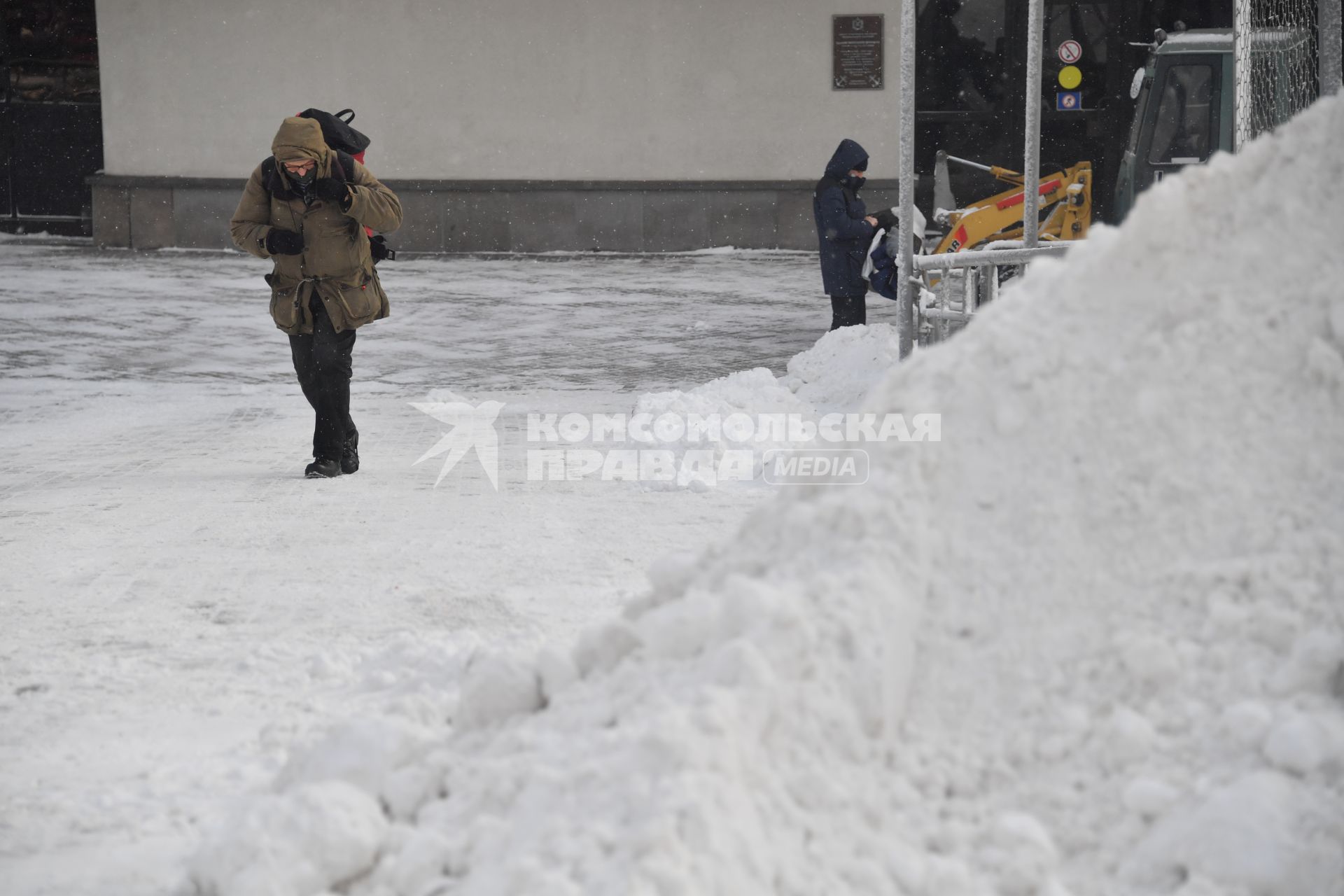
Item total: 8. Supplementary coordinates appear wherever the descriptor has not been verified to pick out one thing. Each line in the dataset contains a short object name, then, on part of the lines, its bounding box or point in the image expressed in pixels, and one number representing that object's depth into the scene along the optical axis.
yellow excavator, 24.25
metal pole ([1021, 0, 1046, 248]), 15.49
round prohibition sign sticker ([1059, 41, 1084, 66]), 31.80
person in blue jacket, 20.27
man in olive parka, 12.35
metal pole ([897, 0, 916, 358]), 15.65
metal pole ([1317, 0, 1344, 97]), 11.00
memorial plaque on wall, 34.25
